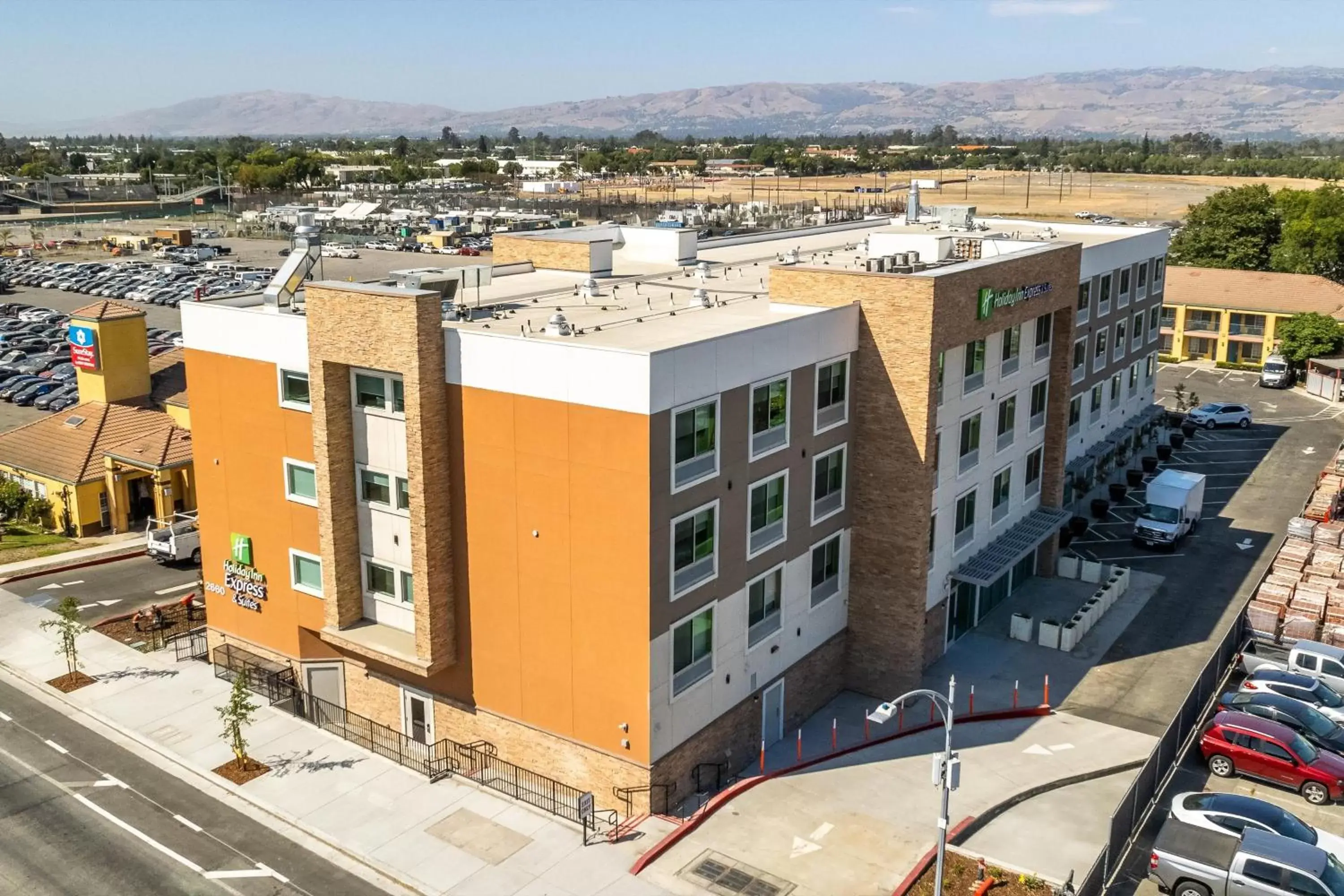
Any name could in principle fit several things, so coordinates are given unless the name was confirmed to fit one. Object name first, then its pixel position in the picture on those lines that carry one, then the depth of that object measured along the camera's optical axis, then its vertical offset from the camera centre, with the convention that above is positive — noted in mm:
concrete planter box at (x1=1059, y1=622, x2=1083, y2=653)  38094 -14801
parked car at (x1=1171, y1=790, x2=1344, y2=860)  26438 -14492
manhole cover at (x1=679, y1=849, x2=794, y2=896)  25141 -15130
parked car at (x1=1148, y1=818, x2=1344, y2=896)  24344 -14489
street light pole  21109 -11172
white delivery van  48188 -13739
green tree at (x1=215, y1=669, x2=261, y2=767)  30125 -13711
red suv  29375 -14688
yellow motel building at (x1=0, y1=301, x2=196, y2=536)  49281 -11243
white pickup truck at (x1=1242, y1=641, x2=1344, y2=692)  35469 -14722
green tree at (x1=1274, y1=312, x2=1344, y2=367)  79625 -10608
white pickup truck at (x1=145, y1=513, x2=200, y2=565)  45219 -13875
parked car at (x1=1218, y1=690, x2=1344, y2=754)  31344 -14535
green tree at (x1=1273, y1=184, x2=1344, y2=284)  95125 -4824
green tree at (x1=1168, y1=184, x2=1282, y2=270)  102375 -4375
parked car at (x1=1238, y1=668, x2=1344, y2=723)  33688 -14711
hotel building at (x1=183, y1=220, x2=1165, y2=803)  27094 -8140
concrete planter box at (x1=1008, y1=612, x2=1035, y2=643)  38688 -14721
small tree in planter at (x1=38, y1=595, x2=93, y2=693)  35281 -13952
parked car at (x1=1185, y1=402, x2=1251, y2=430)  69500 -13883
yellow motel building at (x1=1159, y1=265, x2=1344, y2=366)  85625 -9262
